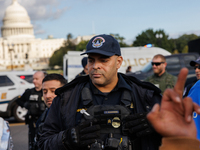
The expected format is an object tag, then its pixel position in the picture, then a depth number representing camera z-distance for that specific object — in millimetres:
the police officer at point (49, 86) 3686
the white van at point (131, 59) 16297
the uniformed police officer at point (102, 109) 2266
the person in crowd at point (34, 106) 5191
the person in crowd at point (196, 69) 4639
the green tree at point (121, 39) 61556
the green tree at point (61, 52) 91206
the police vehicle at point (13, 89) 10891
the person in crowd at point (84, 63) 7243
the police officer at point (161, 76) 6440
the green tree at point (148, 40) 69000
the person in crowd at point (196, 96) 2311
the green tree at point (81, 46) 77262
